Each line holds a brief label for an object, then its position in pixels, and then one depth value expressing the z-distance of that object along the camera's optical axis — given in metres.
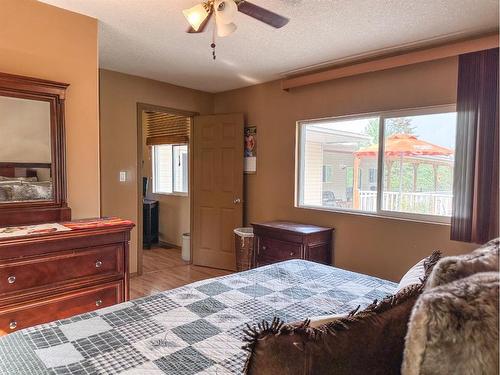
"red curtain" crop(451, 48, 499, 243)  2.56
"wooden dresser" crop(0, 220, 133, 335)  1.92
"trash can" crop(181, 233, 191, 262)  4.85
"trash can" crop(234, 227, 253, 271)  4.09
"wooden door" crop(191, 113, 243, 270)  4.45
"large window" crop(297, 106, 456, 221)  2.96
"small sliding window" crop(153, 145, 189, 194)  5.64
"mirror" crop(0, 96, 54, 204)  2.23
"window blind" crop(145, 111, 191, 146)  5.32
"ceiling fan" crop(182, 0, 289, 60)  1.90
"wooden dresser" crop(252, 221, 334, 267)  3.41
